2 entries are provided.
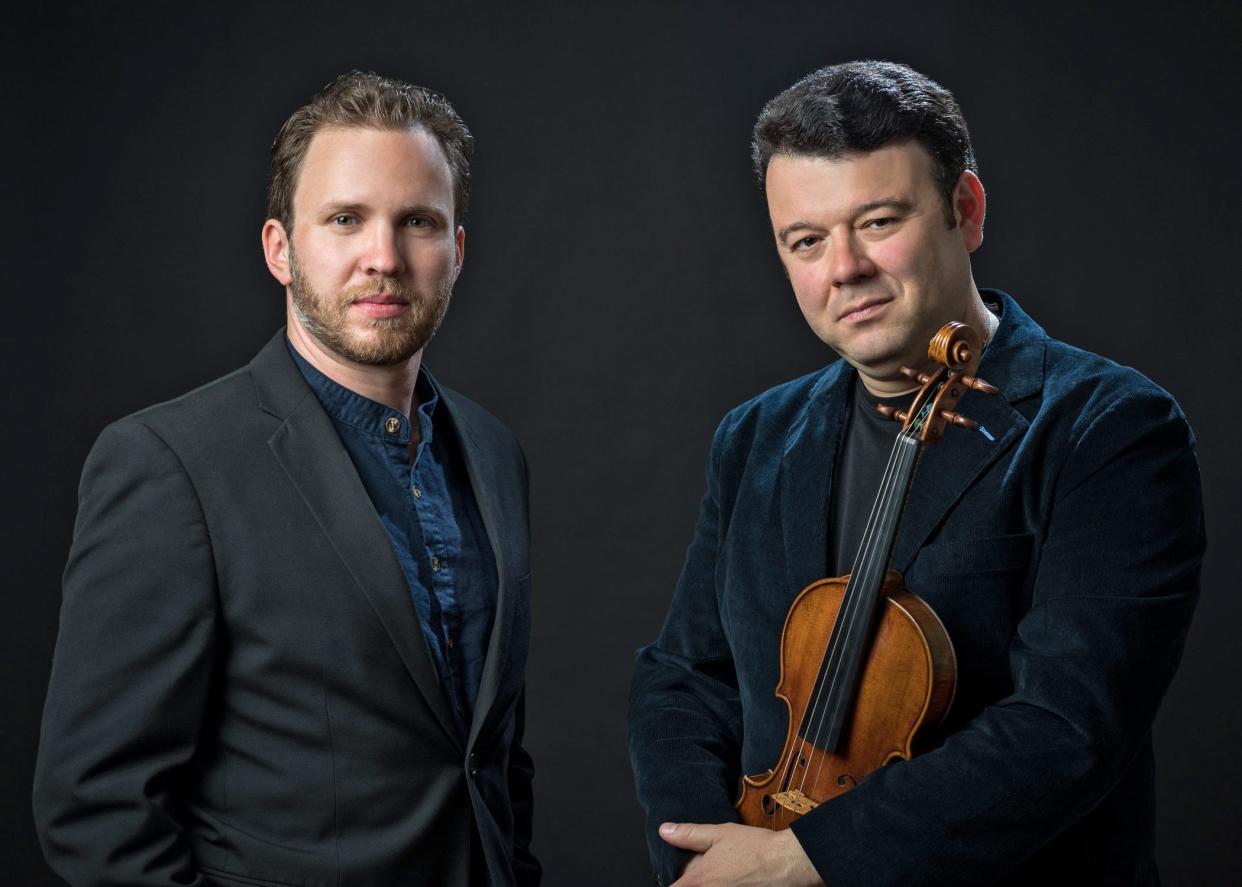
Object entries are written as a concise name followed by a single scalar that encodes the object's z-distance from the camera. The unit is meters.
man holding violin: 2.01
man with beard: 2.14
